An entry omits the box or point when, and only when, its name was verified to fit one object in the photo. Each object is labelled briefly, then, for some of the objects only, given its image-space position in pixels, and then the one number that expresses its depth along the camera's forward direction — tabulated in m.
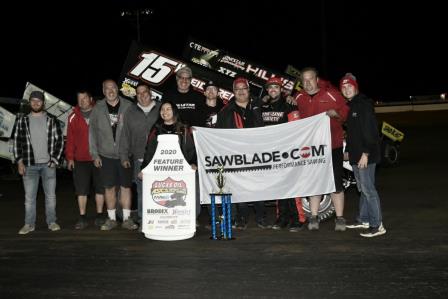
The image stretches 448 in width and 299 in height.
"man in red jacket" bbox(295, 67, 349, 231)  8.54
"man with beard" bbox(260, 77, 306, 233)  8.78
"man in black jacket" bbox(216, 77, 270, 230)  8.81
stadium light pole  35.12
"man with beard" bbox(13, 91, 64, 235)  8.87
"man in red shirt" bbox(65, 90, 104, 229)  9.25
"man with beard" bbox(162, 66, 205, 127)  9.23
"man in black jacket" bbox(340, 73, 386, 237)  8.09
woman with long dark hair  8.38
